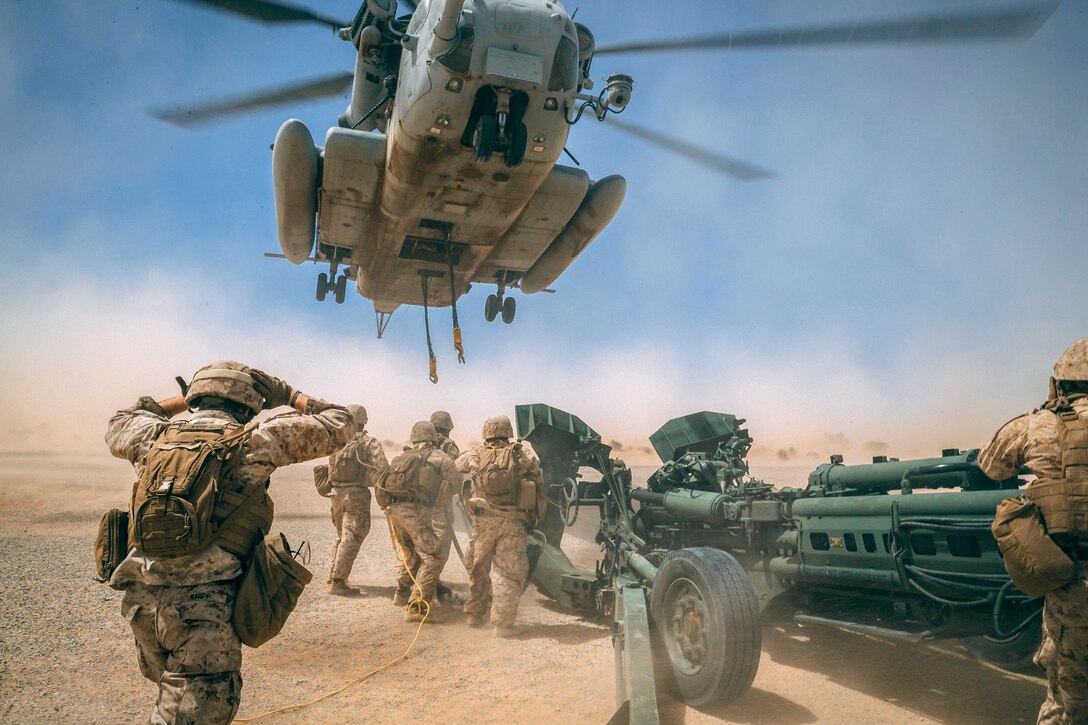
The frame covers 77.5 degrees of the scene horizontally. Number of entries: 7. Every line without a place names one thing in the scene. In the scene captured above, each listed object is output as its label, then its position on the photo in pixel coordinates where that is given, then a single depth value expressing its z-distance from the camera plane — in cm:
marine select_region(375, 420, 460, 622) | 724
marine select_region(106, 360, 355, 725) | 279
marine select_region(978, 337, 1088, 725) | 293
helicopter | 610
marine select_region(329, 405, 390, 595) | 799
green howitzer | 391
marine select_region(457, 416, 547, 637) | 666
